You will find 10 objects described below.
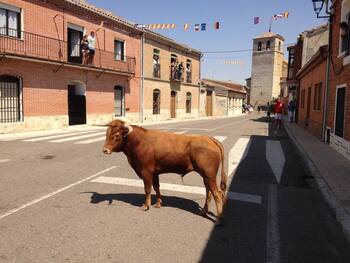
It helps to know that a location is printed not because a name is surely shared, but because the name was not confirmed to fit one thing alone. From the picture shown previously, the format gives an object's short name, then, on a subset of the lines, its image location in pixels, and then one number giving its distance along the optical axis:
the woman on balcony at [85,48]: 21.61
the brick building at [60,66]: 17.22
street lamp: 14.27
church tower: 68.38
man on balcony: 21.99
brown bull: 4.88
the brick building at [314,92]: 15.97
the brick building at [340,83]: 11.04
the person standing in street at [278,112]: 20.02
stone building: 29.83
